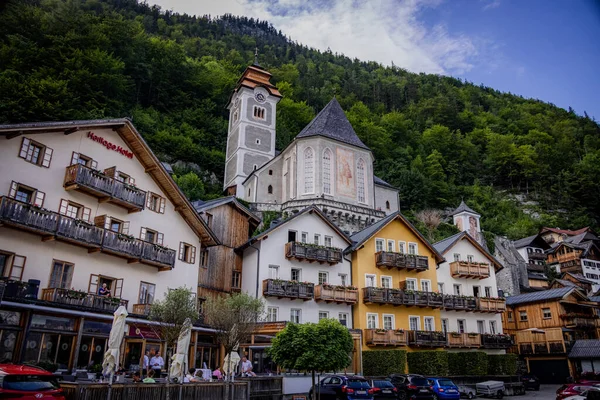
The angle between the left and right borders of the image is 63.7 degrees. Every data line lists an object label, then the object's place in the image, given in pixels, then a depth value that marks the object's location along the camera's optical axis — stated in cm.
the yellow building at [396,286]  3566
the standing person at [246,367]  2589
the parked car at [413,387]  2631
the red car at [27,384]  1266
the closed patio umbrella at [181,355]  1934
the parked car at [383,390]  2428
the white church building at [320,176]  5872
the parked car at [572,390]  2518
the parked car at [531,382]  3844
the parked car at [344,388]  2330
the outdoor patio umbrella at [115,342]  1719
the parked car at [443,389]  2652
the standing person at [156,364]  2283
